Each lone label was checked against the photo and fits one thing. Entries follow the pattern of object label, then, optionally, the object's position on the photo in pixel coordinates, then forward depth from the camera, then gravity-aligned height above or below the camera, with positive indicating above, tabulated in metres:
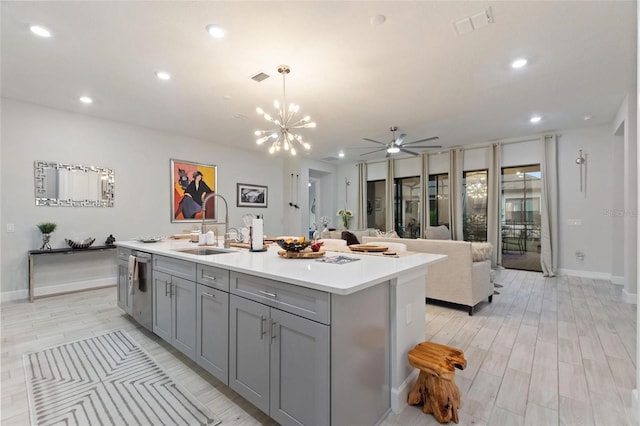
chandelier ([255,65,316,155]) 3.21 +1.09
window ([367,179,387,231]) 8.75 +0.28
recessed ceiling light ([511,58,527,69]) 3.05 +1.63
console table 4.08 -0.57
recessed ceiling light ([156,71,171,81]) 3.30 +1.63
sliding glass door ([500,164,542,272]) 6.22 -0.10
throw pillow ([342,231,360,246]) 4.97 -0.44
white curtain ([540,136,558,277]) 5.77 +0.13
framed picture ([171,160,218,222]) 5.82 +0.53
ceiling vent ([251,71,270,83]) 3.32 +1.63
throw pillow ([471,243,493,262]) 3.91 -0.56
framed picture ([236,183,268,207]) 7.07 +0.47
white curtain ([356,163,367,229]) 8.79 +0.47
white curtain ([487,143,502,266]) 6.37 +0.19
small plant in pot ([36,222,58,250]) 4.22 -0.25
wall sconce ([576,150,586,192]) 5.55 +1.02
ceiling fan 5.20 +1.26
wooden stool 1.73 -1.08
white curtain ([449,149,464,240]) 6.95 +0.52
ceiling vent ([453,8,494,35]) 2.36 +1.64
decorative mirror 4.36 +0.48
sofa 3.52 -0.80
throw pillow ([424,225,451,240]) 6.16 -0.45
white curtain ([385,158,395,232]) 8.21 +0.49
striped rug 1.79 -1.28
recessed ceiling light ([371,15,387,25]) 2.38 +1.63
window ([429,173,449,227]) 7.41 +0.36
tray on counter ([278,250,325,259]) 2.18 -0.32
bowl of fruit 2.18 -0.25
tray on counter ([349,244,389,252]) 2.56 -0.32
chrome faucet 2.88 -0.28
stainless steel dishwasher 2.84 -0.83
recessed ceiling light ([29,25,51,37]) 2.51 +1.64
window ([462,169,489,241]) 6.84 +0.19
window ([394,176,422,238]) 8.02 +0.20
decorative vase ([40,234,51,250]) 4.29 -0.41
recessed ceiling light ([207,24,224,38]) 2.50 +1.63
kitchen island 1.40 -0.69
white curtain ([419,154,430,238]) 7.57 +0.50
